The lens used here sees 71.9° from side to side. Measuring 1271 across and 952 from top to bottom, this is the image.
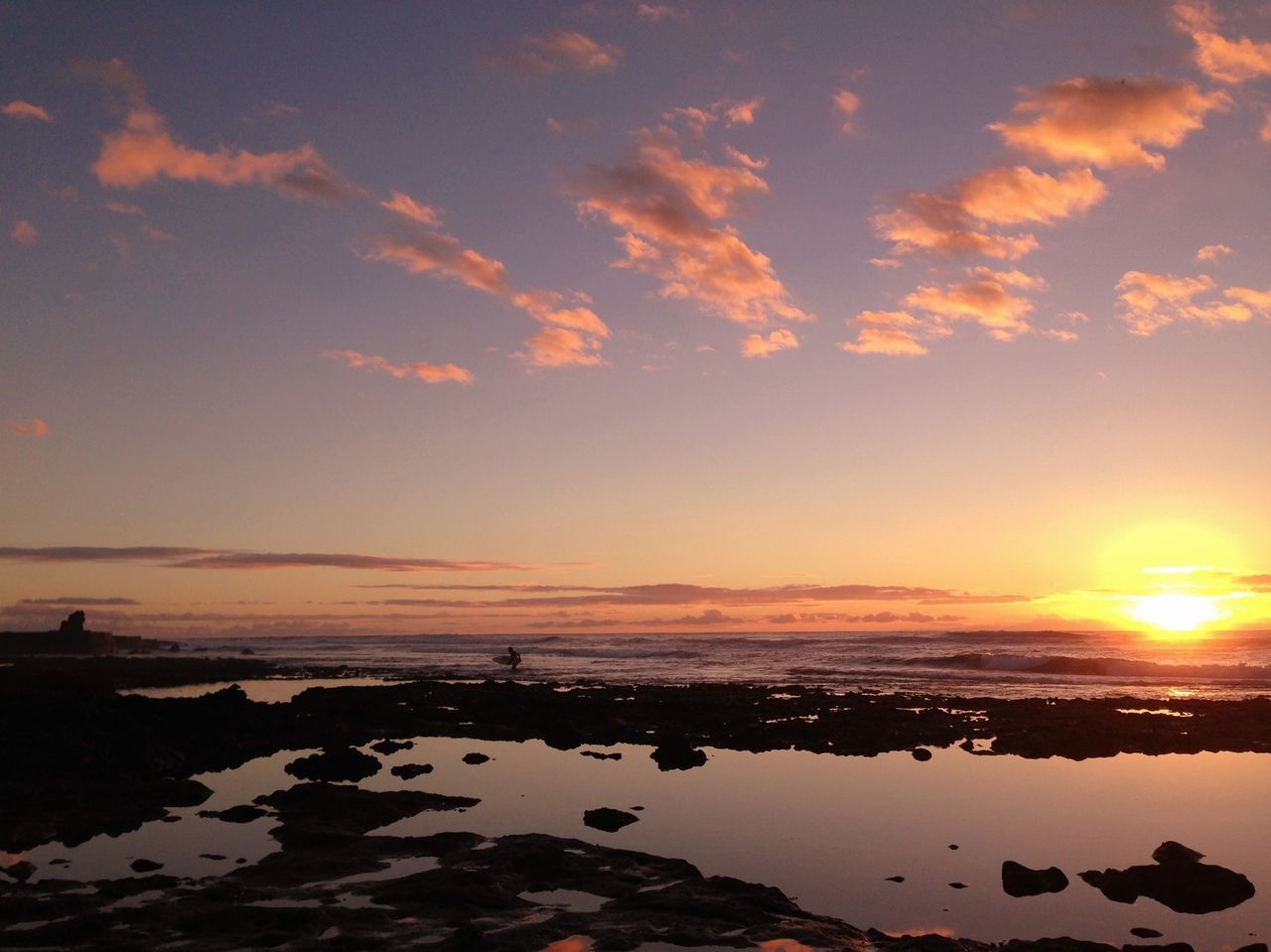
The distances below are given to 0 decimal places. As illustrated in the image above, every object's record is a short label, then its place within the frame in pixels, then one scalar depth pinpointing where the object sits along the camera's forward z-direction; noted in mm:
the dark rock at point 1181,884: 11625
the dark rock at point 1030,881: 12055
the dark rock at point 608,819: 15839
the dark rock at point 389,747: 24442
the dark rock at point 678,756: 22547
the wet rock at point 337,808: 14656
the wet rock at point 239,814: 15836
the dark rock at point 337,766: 20578
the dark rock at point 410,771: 20717
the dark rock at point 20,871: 11921
